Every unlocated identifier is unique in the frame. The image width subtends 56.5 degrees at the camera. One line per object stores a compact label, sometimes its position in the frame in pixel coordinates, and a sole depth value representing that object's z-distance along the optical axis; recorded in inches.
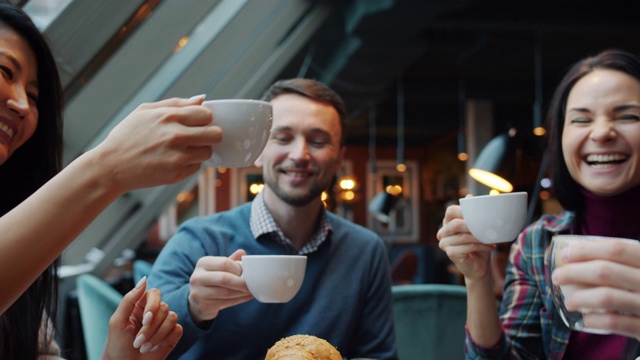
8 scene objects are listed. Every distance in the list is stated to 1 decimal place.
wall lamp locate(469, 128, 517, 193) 164.5
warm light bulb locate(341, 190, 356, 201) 545.3
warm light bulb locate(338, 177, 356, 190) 471.5
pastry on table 45.6
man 66.9
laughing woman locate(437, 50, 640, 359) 59.7
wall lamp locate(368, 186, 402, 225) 326.0
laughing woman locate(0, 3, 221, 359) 30.6
